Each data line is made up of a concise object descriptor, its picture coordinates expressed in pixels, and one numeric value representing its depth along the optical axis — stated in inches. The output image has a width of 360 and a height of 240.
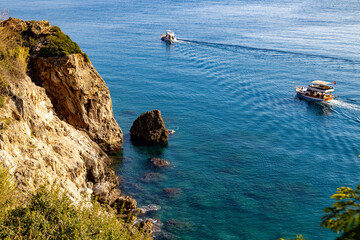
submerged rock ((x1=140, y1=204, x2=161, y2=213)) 1604.7
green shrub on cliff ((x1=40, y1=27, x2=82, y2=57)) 1802.4
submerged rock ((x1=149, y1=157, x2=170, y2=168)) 2039.5
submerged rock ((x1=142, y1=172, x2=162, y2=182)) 1876.2
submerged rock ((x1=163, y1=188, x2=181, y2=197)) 1737.7
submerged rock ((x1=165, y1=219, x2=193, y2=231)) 1493.1
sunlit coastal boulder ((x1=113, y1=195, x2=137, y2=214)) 1531.7
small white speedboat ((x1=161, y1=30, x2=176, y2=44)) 5059.1
